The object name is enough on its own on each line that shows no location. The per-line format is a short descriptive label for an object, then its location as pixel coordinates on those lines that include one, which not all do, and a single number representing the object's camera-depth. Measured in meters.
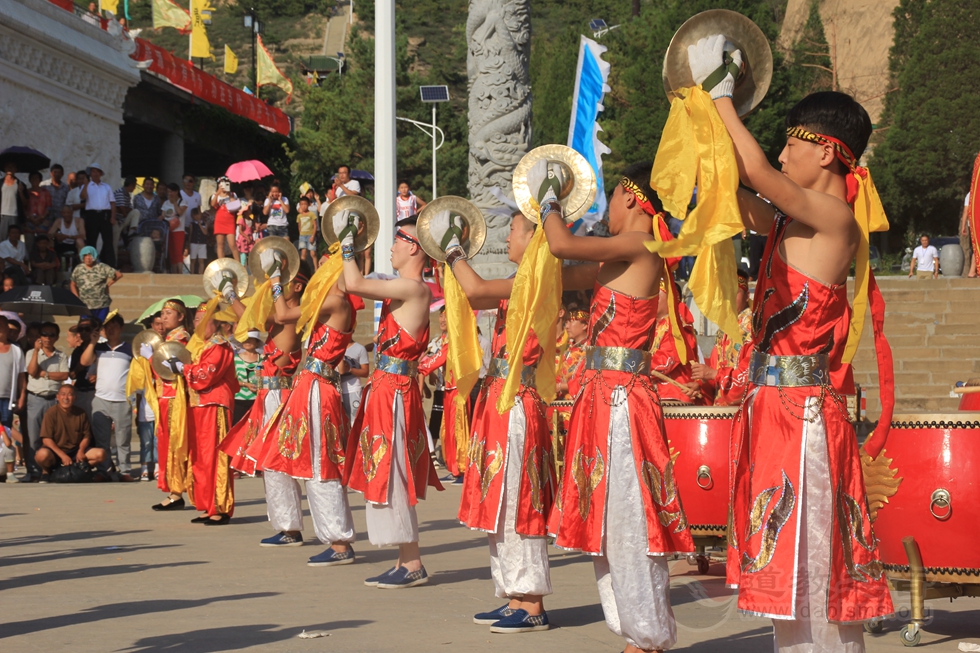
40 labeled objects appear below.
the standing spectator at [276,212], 18.50
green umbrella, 12.32
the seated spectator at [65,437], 12.16
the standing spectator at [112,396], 12.44
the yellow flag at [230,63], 44.99
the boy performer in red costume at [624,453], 4.22
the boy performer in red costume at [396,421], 6.36
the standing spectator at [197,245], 20.30
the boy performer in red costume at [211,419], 9.23
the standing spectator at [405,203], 18.11
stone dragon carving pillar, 16.12
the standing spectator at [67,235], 17.50
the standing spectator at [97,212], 17.97
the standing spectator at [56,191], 17.84
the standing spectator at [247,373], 11.91
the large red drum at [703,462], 5.80
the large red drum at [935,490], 4.53
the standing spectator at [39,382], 12.30
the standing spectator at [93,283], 16.17
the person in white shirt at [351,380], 8.09
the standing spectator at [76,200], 17.99
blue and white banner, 19.12
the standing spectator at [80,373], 12.57
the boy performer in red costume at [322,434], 7.21
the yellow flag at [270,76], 46.16
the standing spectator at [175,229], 19.92
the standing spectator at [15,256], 15.62
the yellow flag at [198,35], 36.78
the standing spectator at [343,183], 17.37
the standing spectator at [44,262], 16.77
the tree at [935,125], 38.41
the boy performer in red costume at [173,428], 9.57
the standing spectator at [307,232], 19.13
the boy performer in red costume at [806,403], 3.39
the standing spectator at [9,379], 12.23
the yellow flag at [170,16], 34.94
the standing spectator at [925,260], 25.53
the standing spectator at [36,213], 17.16
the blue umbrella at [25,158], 18.25
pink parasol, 21.81
